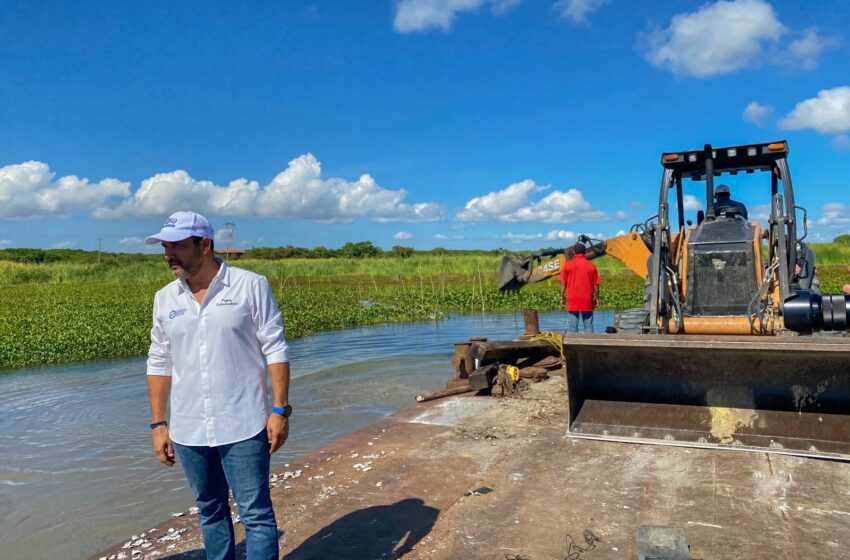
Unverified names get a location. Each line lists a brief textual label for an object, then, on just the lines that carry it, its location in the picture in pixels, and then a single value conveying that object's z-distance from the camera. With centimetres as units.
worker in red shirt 1023
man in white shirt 324
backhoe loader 540
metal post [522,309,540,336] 1095
